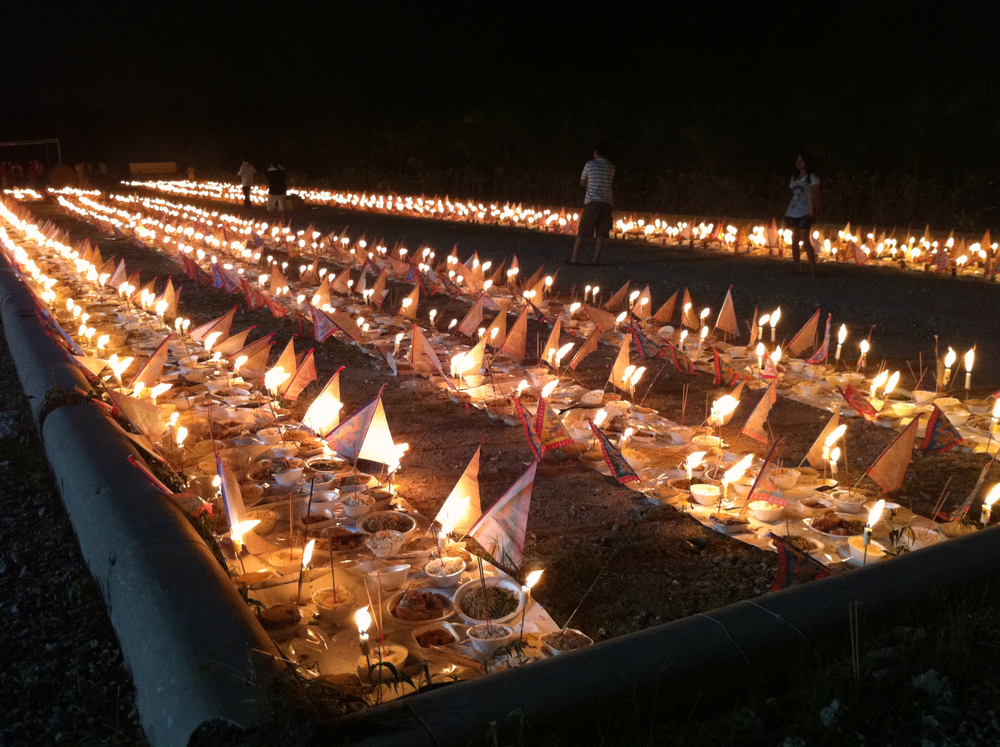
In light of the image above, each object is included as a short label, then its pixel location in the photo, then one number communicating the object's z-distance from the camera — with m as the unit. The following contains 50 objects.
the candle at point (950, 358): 5.53
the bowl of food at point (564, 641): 2.99
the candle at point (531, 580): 3.10
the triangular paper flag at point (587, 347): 6.30
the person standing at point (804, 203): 10.63
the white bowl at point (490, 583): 3.25
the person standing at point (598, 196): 12.09
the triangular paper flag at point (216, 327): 6.86
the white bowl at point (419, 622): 3.23
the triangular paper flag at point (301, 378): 5.56
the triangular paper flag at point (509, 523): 3.24
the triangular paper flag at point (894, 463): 3.92
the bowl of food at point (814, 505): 4.24
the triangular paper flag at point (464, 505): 3.59
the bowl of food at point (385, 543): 3.79
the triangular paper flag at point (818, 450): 4.34
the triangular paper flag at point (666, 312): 8.11
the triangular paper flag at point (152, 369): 5.70
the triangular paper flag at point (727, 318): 7.45
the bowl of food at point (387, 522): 4.03
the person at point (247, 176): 26.22
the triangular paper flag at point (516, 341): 6.70
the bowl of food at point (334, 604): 3.32
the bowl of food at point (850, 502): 4.19
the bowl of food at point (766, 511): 4.16
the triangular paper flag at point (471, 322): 7.47
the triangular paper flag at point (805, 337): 6.79
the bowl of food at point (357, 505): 4.21
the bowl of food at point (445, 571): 3.54
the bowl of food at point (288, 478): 4.61
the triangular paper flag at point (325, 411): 4.88
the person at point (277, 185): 22.88
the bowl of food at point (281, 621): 3.13
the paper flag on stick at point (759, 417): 4.74
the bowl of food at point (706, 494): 4.37
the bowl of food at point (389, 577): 3.55
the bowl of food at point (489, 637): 3.02
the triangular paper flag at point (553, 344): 6.37
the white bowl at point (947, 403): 5.79
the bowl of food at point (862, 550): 3.71
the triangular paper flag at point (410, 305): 8.77
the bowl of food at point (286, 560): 3.68
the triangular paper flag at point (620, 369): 5.83
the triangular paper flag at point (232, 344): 6.73
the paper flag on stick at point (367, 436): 4.27
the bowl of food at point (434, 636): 3.10
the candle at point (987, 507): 3.48
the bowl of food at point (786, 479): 4.46
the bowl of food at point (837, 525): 3.97
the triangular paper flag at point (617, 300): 8.73
